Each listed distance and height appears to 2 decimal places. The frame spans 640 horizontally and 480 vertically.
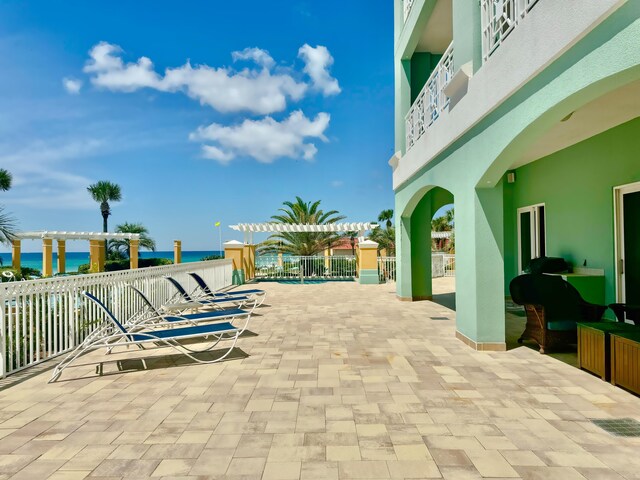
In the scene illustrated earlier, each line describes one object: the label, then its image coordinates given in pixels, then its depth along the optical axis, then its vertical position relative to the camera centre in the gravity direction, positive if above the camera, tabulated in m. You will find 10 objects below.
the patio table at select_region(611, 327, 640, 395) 3.71 -1.25
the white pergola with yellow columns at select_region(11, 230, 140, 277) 19.55 +0.24
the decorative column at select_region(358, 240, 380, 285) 15.68 -0.79
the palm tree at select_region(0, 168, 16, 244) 12.56 +0.81
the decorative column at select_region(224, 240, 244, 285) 16.02 -0.41
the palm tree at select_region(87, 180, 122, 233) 36.97 +5.53
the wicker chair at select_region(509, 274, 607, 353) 5.34 -1.00
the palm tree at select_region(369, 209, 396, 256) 26.56 +0.49
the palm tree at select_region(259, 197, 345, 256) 21.44 +0.66
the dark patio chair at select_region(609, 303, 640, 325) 4.91 -0.97
